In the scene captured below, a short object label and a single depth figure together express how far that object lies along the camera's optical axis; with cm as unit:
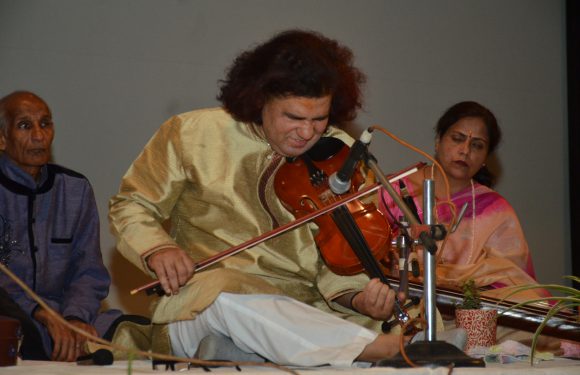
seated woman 438
